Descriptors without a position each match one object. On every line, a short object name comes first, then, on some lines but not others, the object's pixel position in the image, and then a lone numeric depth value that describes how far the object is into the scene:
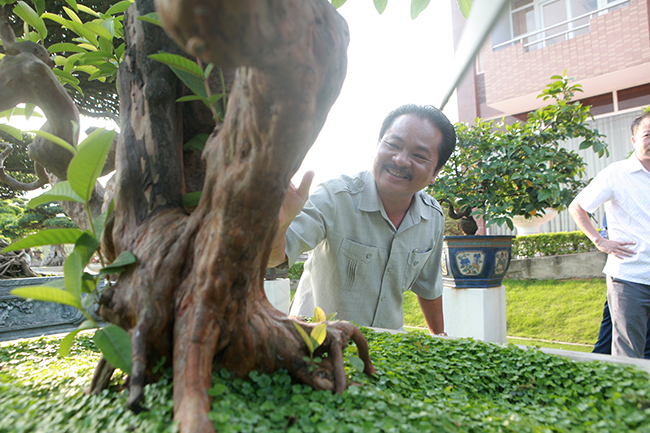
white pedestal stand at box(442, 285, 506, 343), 3.09
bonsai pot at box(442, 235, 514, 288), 3.07
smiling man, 1.88
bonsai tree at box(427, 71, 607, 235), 3.02
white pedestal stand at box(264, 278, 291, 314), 4.07
